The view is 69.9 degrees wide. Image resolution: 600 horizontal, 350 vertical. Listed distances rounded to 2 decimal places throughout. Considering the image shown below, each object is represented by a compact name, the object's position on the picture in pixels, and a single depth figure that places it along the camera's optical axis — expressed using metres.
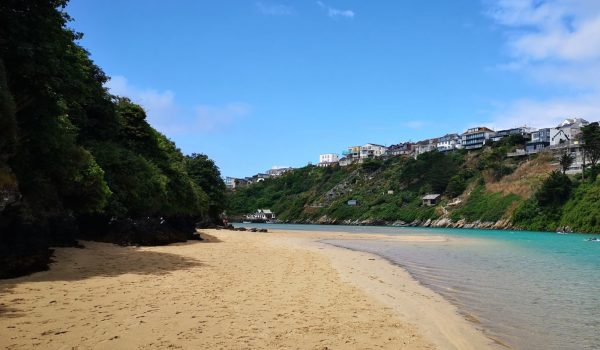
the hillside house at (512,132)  145.62
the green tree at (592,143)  95.12
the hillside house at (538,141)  128.38
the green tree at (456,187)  126.19
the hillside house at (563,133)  127.00
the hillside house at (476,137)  156.12
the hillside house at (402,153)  186.90
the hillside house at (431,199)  130.62
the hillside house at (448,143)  170.93
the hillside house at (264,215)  169.62
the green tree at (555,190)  89.38
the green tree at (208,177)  63.97
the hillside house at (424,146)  182.34
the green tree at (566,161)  99.21
